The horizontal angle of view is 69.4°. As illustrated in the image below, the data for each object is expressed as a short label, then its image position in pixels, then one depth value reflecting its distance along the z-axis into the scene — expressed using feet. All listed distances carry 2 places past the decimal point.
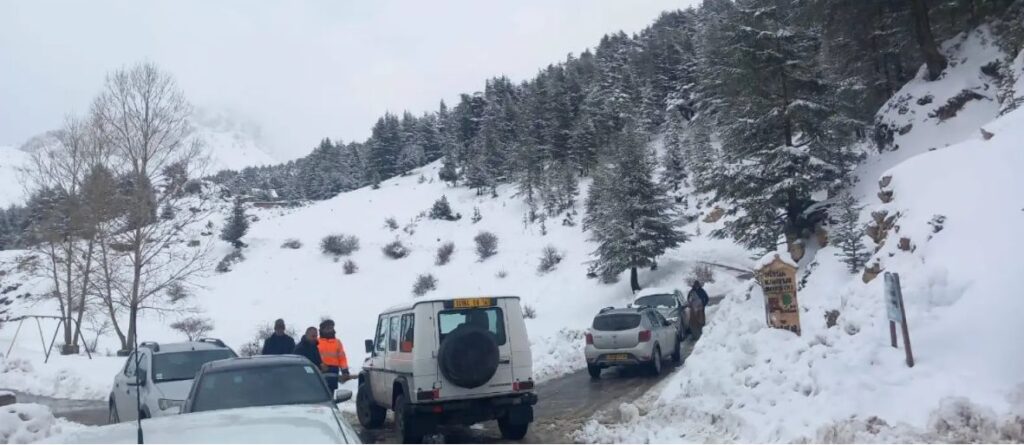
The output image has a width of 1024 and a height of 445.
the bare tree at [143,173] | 93.35
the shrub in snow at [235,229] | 190.07
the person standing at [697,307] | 77.30
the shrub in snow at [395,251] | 174.40
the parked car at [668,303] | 77.30
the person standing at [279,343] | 44.57
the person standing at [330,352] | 44.97
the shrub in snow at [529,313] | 108.14
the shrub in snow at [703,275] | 114.93
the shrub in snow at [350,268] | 165.37
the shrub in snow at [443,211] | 203.10
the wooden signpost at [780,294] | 39.22
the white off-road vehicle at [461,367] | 35.40
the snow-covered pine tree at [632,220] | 116.06
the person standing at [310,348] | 43.80
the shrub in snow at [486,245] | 162.20
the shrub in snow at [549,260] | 143.43
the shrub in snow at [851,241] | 53.06
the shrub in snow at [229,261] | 172.76
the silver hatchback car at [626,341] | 57.67
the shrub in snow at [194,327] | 123.24
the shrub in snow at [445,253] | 164.45
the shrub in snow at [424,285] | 141.49
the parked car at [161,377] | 36.91
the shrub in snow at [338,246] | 179.37
